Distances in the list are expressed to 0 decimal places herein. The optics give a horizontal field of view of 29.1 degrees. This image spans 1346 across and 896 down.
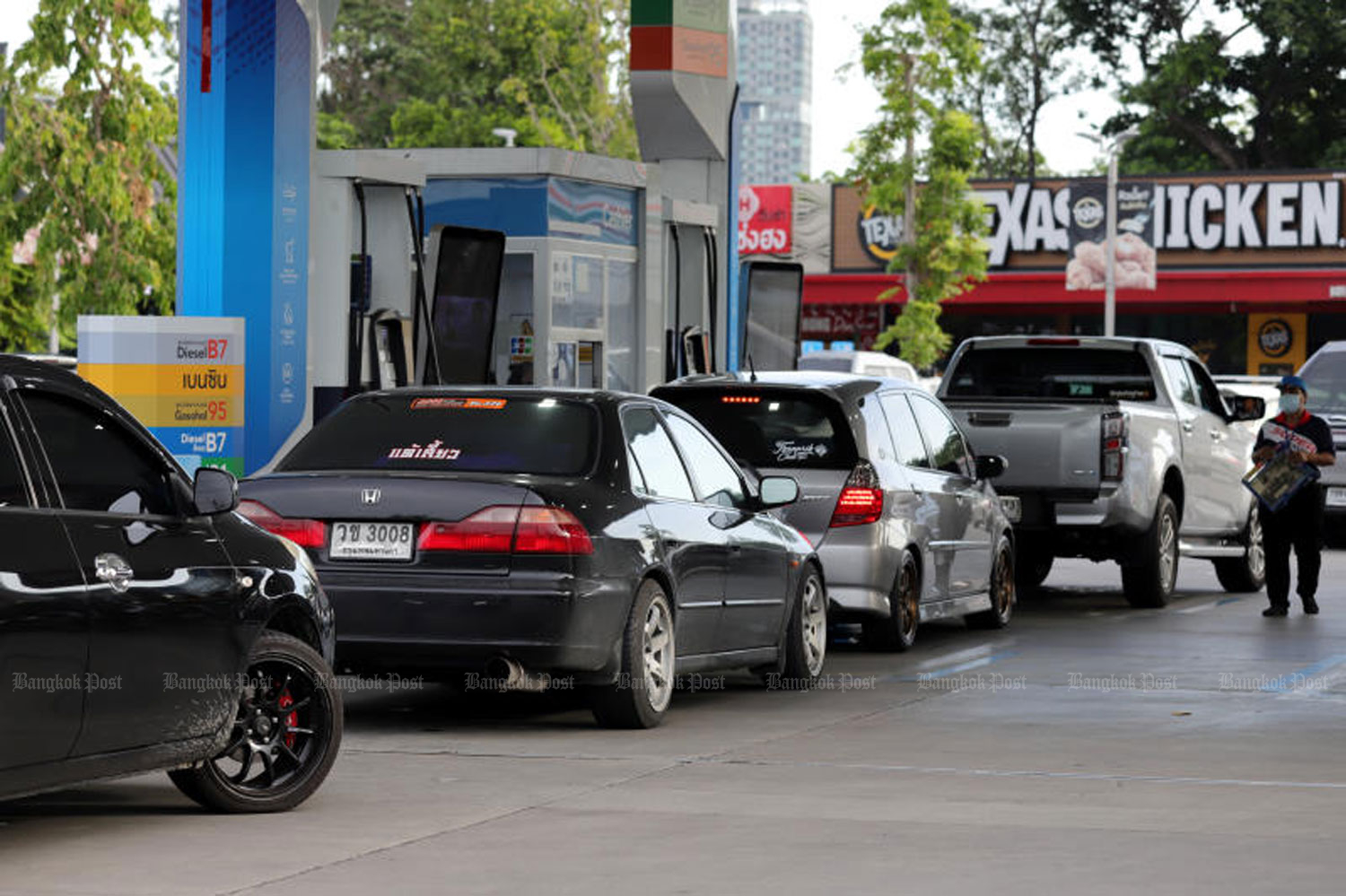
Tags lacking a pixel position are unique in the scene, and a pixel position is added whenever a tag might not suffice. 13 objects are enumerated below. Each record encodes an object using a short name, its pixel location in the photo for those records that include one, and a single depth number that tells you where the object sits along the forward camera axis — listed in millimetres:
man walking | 18297
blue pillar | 17609
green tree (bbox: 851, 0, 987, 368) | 53000
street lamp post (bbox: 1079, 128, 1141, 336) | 50938
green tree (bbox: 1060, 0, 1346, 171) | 66500
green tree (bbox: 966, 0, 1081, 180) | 79062
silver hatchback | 14523
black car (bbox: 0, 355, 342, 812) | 7559
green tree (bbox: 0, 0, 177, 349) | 35750
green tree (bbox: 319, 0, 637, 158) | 70562
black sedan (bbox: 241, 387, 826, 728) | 10719
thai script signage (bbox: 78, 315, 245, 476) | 16062
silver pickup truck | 18172
